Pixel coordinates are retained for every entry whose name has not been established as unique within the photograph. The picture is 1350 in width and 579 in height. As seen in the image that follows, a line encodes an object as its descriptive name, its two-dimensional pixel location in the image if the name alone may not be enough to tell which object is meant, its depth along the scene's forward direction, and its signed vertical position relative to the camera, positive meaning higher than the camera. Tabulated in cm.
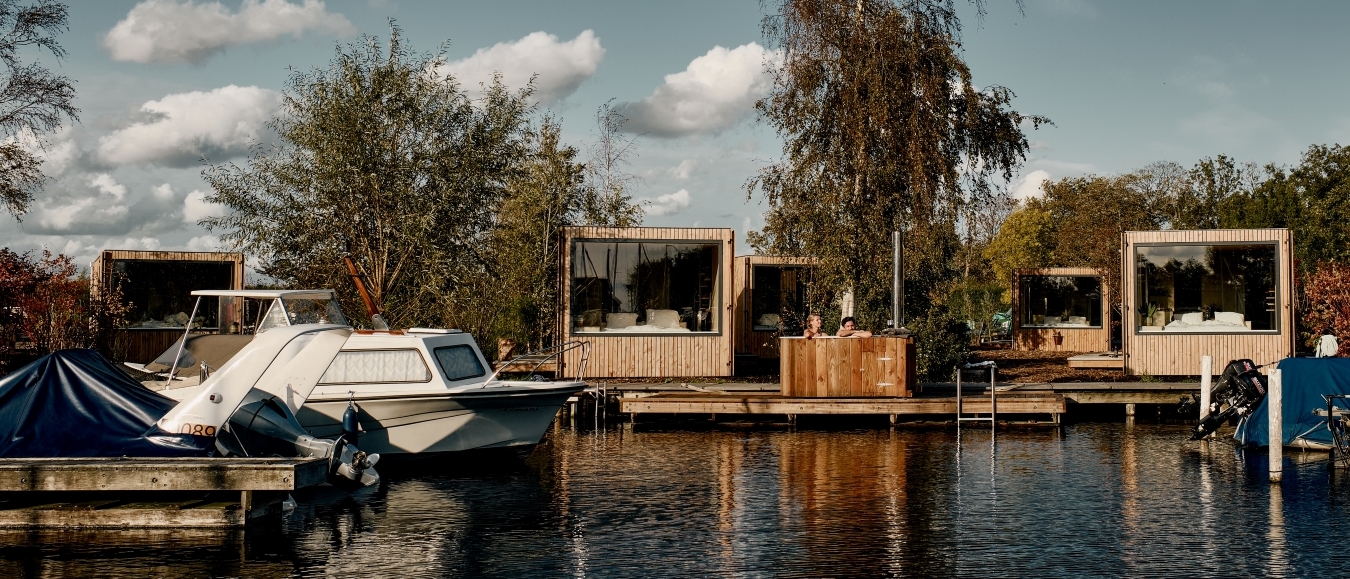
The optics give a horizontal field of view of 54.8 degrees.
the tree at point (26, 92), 2873 +547
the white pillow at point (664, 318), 2459 +47
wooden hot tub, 2058 -36
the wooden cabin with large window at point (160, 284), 2905 +124
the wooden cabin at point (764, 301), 3241 +108
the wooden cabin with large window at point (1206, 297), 2470 +96
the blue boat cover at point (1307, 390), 1648 -53
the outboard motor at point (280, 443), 1326 -106
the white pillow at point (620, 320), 2450 +43
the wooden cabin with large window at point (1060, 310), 3709 +103
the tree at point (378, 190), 2480 +290
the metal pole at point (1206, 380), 1809 -46
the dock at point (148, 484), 1116 -125
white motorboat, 1583 -71
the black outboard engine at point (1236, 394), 1712 -62
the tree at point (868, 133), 2575 +427
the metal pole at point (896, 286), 2141 +97
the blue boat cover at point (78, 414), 1208 -72
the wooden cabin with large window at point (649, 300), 2439 +80
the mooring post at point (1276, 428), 1370 -85
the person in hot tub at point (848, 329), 2098 +25
